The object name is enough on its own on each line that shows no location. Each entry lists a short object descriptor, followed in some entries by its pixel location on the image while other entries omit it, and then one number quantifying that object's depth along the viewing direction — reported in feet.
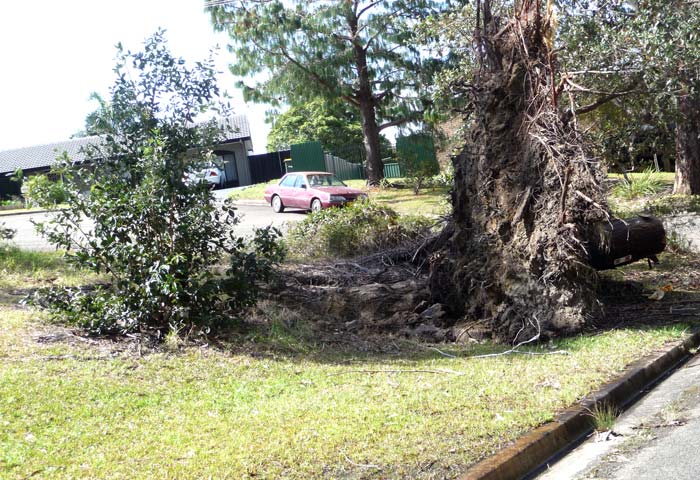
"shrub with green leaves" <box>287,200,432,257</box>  46.55
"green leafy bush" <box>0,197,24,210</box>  110.22
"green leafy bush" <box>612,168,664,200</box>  68.74
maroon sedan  83.82
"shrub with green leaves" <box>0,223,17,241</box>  40.65
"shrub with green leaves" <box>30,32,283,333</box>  28.17
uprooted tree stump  30.83
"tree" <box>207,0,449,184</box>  91.15
